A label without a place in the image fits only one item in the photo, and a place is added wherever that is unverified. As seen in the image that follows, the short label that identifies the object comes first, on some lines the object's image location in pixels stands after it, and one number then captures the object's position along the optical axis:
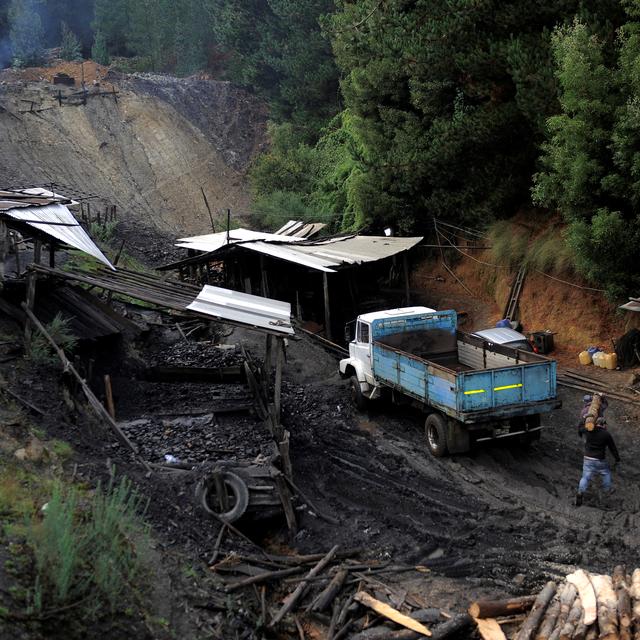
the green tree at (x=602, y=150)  15.87
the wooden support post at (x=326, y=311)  20.82
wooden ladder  21.34
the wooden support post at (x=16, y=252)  15.77
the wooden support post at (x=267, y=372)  13.47
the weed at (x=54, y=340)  12.83
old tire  9.49
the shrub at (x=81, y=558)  6.35
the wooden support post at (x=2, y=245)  13.74
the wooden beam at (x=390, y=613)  7.44
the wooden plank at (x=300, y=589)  7.83
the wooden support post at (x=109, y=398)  13.29
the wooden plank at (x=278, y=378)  12.69
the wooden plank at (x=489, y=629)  7.16
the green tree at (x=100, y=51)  55.81
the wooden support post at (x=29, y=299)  12.91
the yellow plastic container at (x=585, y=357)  17.89
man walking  10.77
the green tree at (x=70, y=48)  54.66
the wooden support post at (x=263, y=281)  22.79
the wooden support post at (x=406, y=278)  22.84
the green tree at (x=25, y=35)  52.34
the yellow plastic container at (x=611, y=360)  17.25
